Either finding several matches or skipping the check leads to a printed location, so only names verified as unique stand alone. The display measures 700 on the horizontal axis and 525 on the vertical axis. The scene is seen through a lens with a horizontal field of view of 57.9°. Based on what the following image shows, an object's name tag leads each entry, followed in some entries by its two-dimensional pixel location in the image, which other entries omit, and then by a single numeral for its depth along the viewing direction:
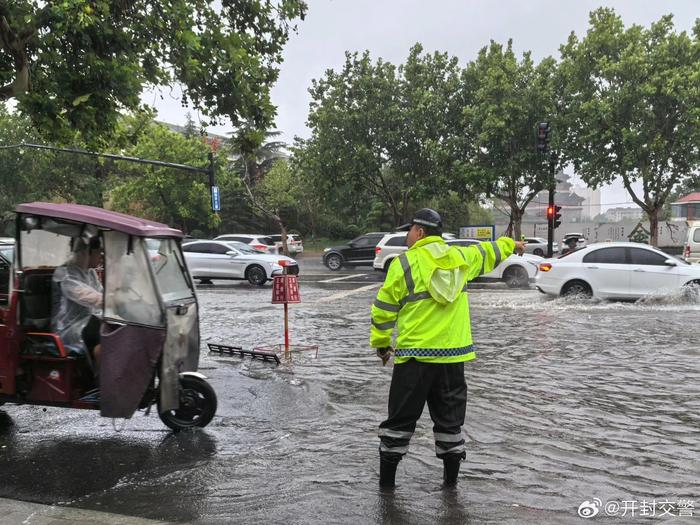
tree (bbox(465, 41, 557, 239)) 32.62
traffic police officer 4.11
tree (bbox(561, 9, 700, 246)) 28.31
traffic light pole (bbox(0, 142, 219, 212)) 29.53
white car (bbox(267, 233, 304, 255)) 41.72
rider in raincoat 5.16
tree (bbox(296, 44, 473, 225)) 34.22
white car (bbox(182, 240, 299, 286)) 20.64
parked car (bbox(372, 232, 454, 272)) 22.91
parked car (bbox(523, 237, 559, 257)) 39.50
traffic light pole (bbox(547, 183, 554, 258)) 23.13
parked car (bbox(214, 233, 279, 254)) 28.14
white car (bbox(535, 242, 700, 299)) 13.87
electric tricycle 4.82
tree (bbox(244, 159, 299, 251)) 49.41
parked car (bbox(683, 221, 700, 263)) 20.89
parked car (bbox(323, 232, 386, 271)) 27.30
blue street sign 31.95
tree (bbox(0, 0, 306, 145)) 8.15
